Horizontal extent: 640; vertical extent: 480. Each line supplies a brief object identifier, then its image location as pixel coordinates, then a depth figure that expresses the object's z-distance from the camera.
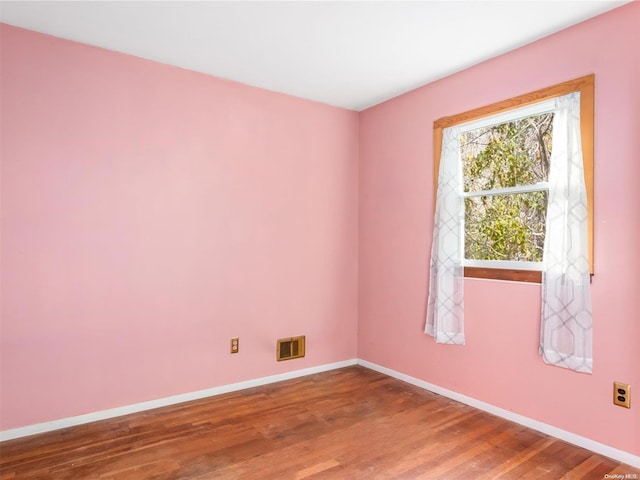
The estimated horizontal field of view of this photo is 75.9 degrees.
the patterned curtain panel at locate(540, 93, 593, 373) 2.34
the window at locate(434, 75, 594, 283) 2.58
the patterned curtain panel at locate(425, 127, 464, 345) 3.04
